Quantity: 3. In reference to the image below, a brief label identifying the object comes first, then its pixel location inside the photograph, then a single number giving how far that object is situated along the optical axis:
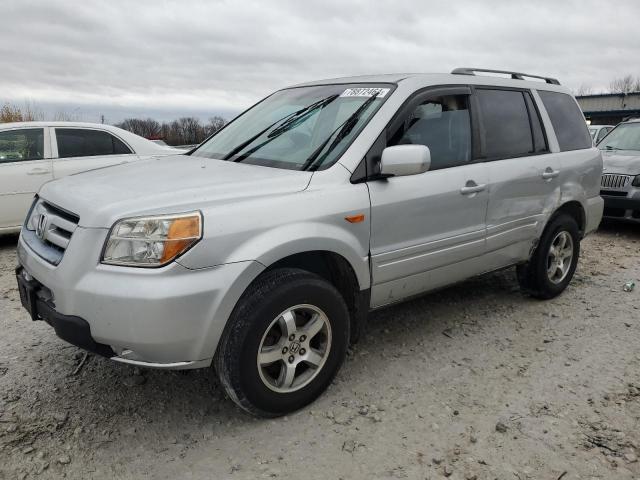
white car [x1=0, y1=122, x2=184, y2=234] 6.15
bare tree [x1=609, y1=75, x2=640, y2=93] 64.43
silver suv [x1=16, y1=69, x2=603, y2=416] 2.37
